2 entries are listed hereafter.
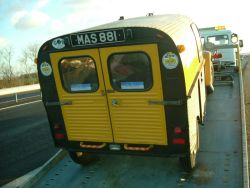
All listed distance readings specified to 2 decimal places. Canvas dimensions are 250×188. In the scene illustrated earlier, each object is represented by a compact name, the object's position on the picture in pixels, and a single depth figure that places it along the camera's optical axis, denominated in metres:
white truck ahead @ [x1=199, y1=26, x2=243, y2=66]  15.79
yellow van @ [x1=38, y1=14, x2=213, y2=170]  4.97
